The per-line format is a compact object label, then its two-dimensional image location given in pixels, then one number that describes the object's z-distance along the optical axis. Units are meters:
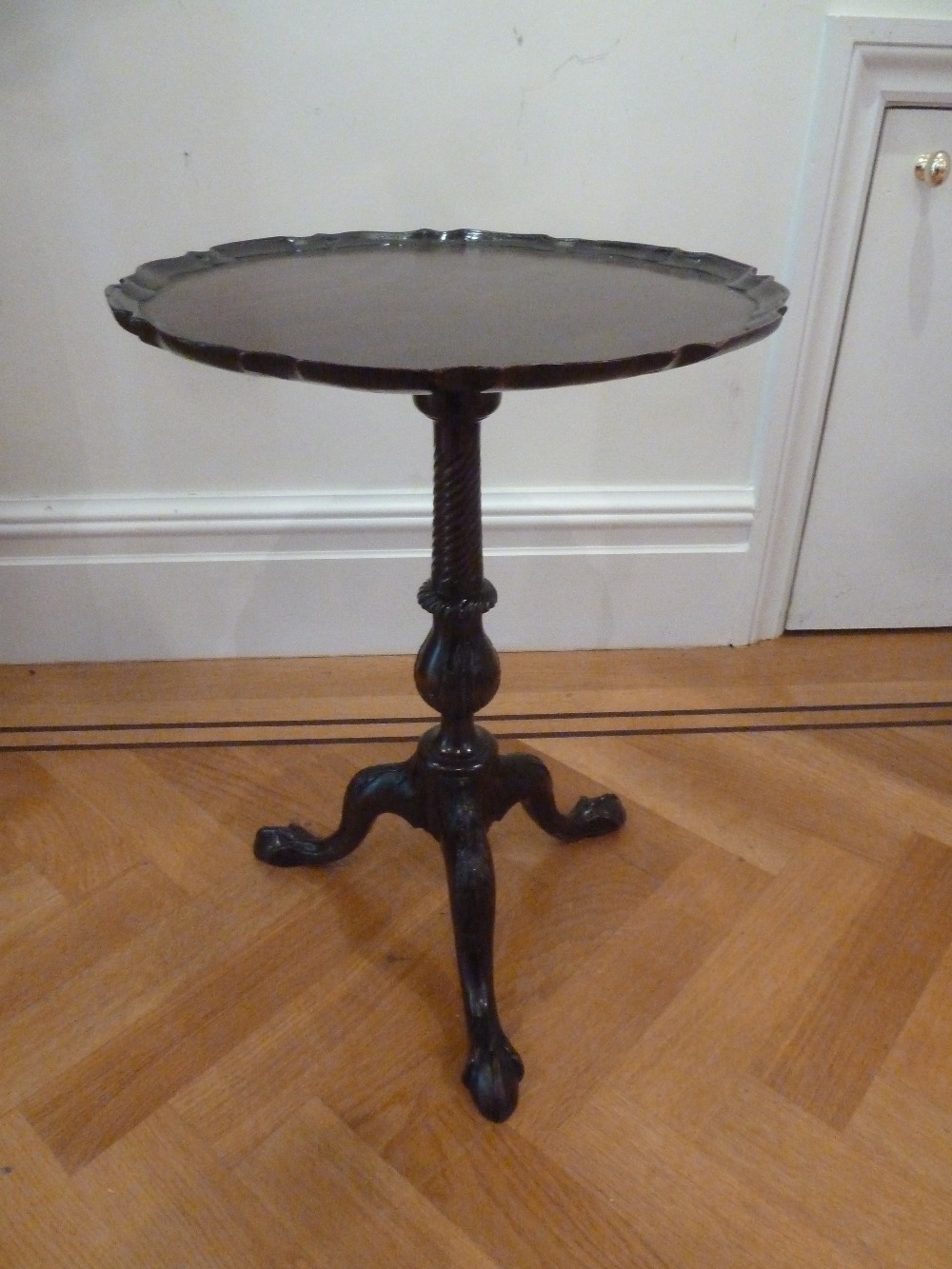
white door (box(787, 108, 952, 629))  1.37
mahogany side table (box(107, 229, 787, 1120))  0.65
